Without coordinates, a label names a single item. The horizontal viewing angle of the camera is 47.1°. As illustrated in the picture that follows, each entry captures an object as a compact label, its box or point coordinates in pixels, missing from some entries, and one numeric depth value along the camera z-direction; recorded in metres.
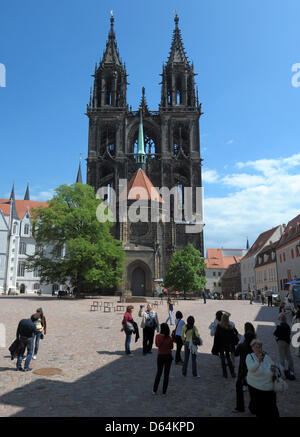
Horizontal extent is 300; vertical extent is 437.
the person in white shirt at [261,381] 4.65
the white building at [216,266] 81.20
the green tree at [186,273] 43.91
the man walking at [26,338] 8.12
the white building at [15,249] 53.75
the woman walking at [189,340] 7.80
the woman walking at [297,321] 9.62
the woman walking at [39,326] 9.24
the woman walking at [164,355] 6.49
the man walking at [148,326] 10.04
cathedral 50.66
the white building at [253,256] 55.21
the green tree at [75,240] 32.09
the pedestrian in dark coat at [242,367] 5.64
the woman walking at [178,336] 9.02
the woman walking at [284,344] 7.82
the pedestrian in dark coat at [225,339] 7.55
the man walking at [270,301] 30.30
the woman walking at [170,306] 16.29
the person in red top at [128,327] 9.88
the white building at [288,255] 35.22
